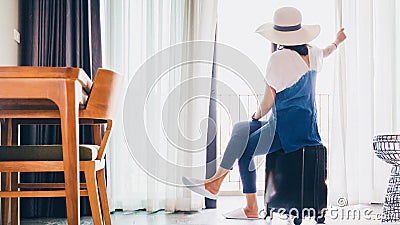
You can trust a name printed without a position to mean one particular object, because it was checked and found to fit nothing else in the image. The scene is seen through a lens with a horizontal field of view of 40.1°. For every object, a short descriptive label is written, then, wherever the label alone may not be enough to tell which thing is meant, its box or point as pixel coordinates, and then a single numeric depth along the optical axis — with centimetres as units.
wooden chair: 241
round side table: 341
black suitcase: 308
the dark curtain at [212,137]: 427
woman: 313
